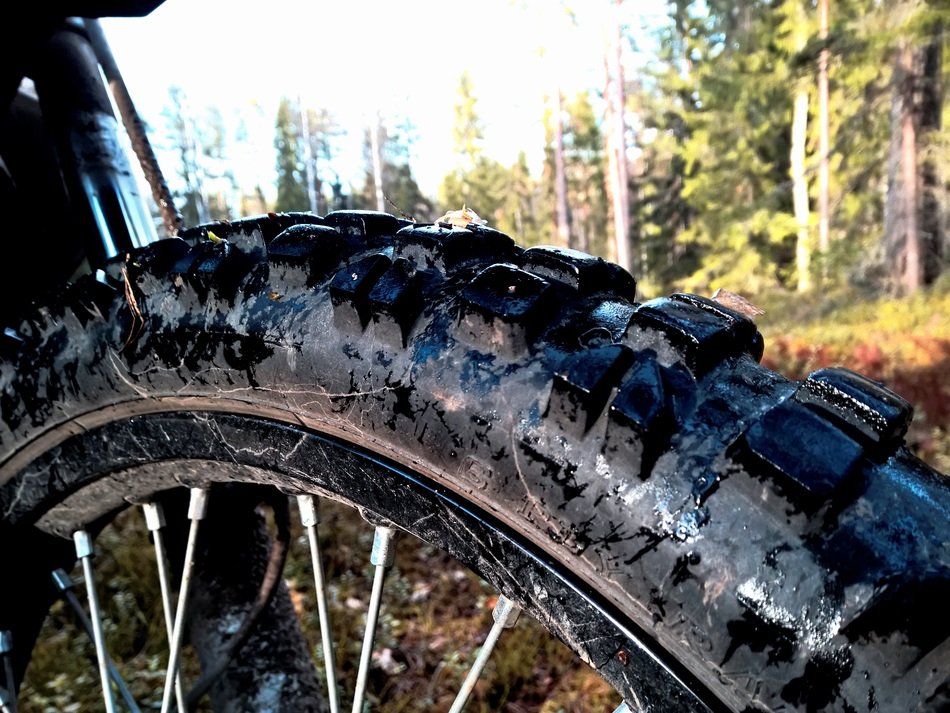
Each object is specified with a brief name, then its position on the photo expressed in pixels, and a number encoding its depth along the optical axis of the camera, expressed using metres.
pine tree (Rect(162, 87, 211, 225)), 32.72
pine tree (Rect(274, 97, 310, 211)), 34.34
